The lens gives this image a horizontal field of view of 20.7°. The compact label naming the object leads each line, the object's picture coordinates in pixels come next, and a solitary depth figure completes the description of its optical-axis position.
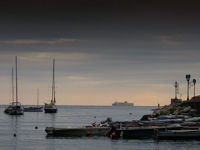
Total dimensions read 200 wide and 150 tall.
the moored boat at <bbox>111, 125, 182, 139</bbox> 91.94
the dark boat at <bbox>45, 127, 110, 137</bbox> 96.25
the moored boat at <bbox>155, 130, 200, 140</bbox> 88.75
